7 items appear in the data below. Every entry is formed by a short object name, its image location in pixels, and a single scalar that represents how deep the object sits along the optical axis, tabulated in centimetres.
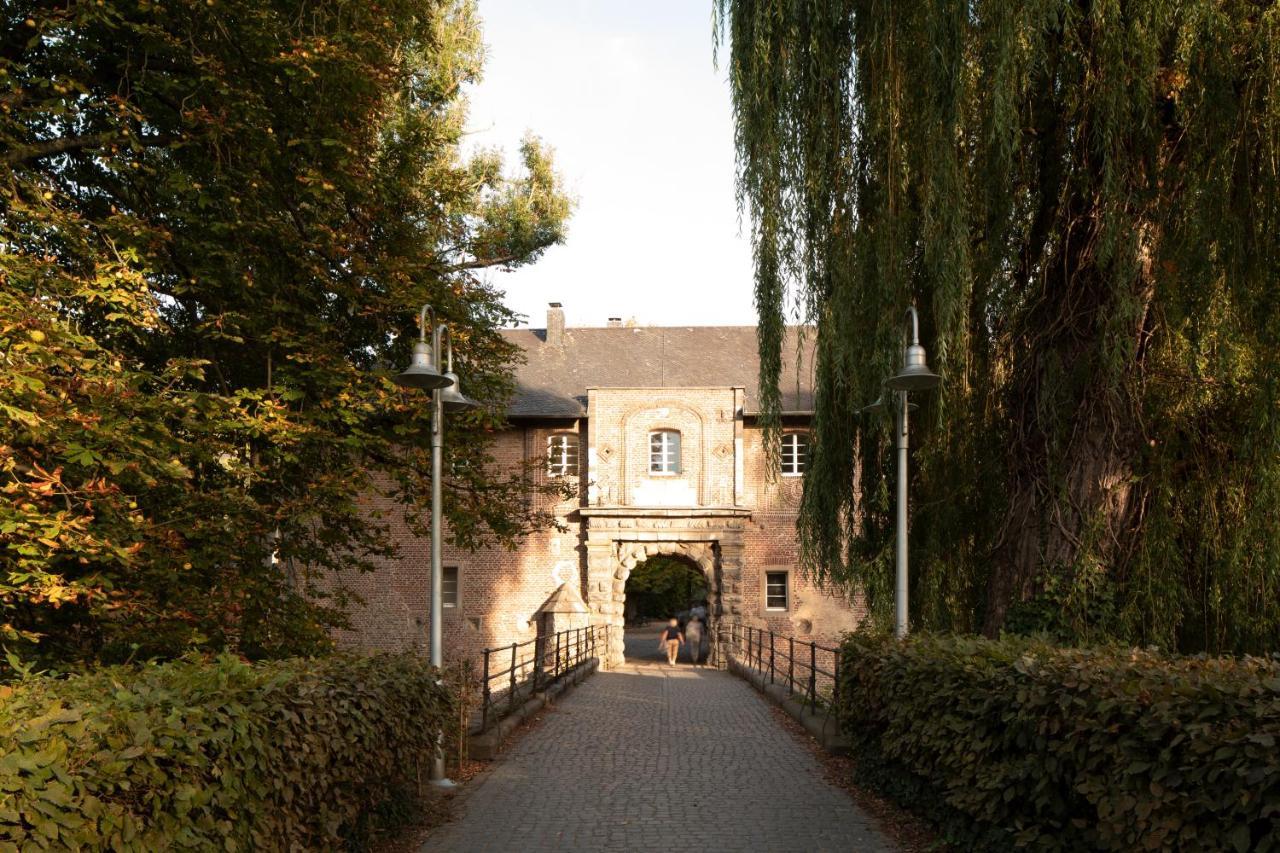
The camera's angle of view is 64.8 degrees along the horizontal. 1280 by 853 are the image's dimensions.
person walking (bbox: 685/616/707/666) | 2761
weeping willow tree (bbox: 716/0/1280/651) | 737
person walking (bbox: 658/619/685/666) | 2612
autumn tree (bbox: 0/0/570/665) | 753
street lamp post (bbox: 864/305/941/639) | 873
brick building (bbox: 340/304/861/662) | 2606
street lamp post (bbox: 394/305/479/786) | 841
